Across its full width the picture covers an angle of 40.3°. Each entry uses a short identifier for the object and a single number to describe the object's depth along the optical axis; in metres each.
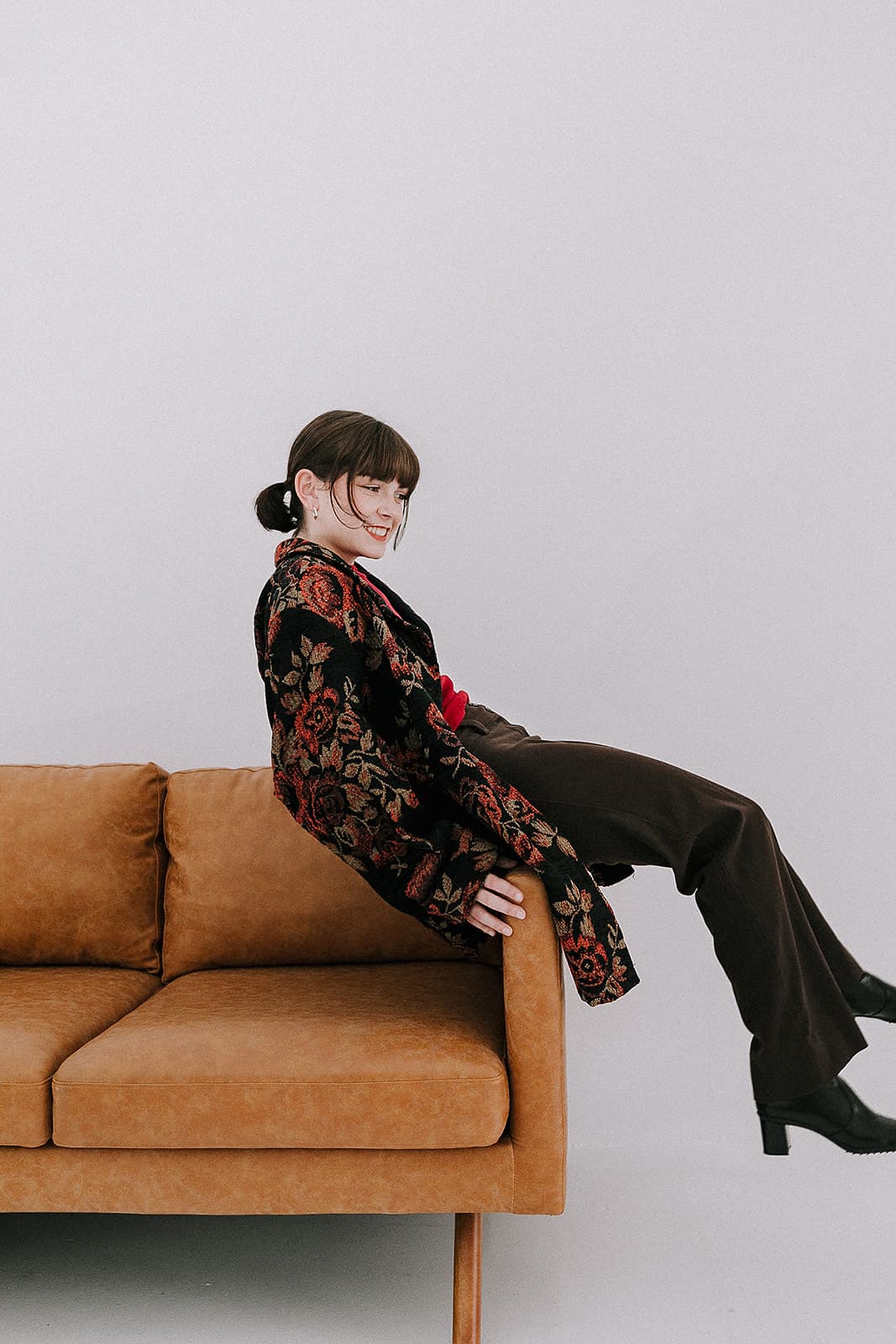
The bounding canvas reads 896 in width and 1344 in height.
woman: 1.88
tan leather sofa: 1.81
